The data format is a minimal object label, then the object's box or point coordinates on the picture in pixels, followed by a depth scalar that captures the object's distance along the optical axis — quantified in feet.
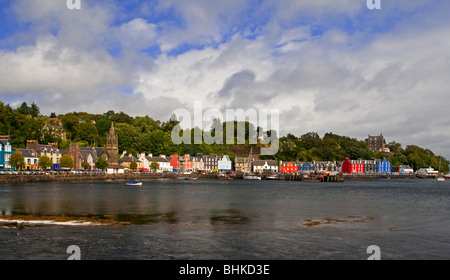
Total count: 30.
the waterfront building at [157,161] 481.46
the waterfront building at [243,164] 578.25
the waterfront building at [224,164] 581.53
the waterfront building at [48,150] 357.41
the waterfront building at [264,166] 582.35
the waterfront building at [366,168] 651.66
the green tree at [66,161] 351.46
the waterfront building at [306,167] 588.50
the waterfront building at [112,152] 420.77
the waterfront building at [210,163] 569.64
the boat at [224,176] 502.38
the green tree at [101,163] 385.91
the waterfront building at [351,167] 619.18
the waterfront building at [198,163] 551.30
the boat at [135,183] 282.77
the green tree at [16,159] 301.02
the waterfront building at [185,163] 531.91
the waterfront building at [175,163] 522.06
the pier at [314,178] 445.78
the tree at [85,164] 384.53
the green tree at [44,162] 321.73
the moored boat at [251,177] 490.08
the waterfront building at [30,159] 336.70
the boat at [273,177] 481.05
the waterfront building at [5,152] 312.50
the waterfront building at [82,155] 389.60
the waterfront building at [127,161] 456.45
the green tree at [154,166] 467.93
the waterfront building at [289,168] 579.48
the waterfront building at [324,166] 593.42
